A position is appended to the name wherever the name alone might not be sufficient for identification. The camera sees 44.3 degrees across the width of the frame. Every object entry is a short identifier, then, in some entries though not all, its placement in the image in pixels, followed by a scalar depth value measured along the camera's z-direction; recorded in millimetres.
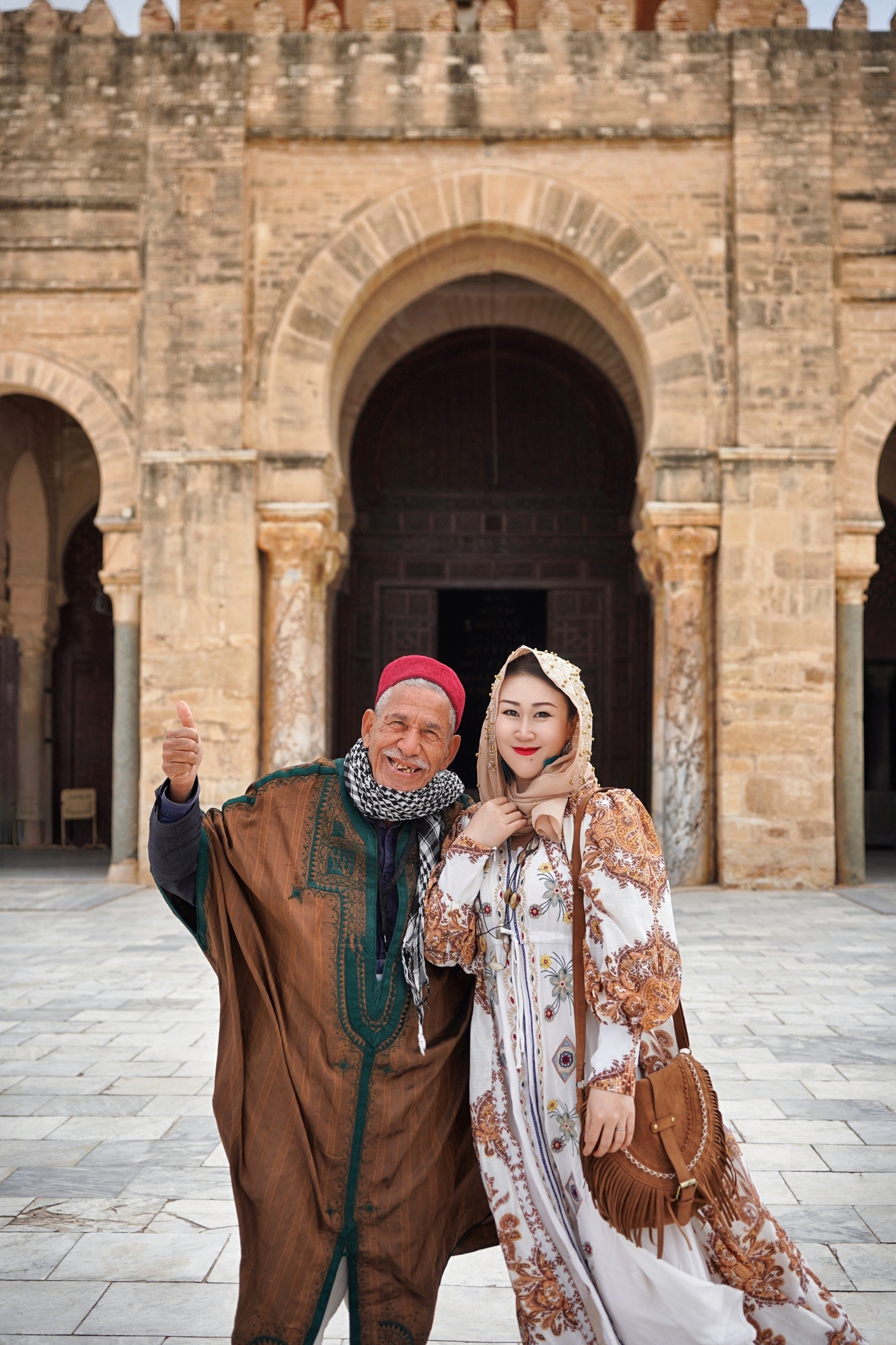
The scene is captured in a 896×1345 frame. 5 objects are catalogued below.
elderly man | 2121
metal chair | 13219
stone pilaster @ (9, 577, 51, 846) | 12836
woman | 1995
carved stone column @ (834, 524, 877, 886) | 9586
